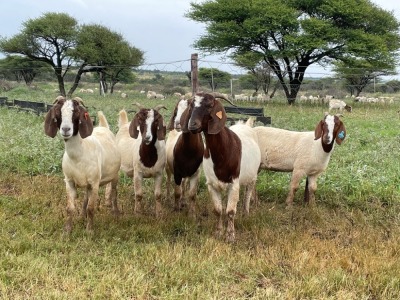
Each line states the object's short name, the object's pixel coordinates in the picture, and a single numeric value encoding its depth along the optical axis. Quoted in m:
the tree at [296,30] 25.94
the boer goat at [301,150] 6.65
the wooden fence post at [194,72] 9.10
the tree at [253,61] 29.04
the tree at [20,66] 42.34
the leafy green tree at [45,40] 31.34
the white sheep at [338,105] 23.06
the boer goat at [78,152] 4.89
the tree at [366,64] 28.06
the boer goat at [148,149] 5.84
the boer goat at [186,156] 5.91
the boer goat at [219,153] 4.88
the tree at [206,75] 45.27
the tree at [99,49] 30.45
